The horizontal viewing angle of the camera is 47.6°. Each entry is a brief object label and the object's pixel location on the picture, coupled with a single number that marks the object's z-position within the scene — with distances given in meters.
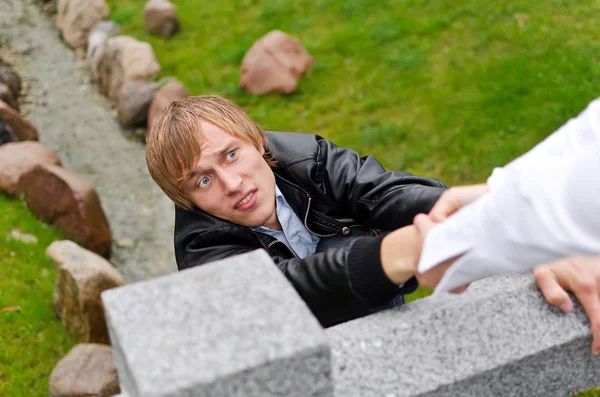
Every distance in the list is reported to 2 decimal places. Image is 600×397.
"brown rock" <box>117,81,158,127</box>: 6.42
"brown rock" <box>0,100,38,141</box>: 5.68
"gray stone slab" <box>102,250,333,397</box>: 1.19
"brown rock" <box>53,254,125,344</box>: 3.63
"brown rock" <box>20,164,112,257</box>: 4.53
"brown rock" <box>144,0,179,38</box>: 7.34
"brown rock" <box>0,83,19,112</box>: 6.44
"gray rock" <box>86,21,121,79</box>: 7.47
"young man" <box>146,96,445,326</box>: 2.16
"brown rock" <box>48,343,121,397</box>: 3.15
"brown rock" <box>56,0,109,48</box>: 8.22
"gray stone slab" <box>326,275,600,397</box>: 1.59
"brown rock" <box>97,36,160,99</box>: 6.81
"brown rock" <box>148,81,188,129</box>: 6.10
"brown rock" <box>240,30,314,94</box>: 5.88
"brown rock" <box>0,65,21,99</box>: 6.89
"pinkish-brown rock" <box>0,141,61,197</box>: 4.94
